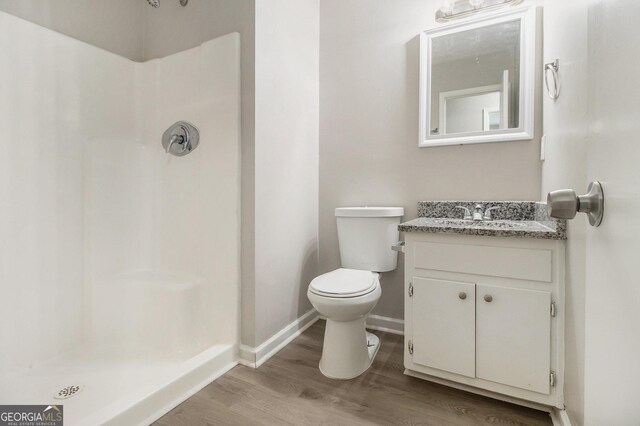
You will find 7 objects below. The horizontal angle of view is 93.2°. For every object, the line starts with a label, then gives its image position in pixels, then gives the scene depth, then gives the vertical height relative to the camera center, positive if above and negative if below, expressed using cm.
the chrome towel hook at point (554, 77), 131 +59
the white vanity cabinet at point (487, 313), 122 -47
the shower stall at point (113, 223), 148 -9
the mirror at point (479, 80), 168 +76
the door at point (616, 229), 39 -3
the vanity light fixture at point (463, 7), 174 +118
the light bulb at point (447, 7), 183 +121
